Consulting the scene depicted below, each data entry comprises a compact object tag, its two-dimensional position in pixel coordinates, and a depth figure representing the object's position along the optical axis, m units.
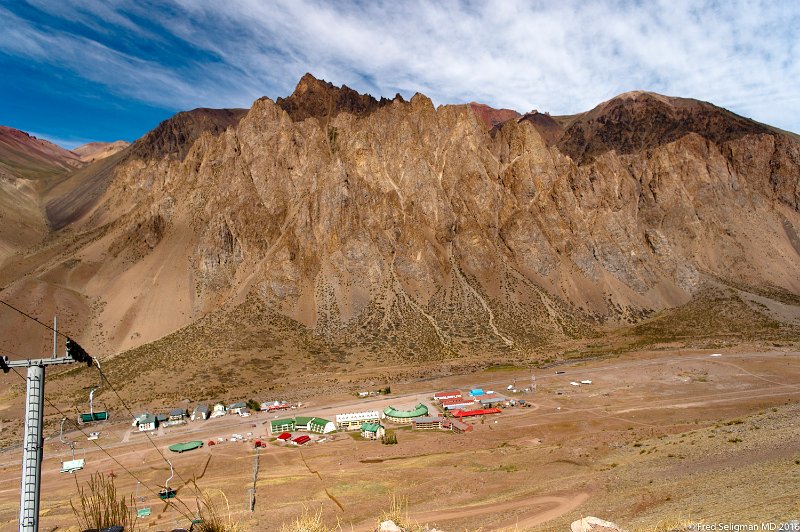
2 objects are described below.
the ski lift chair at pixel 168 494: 32.61
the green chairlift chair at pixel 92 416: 54.16
